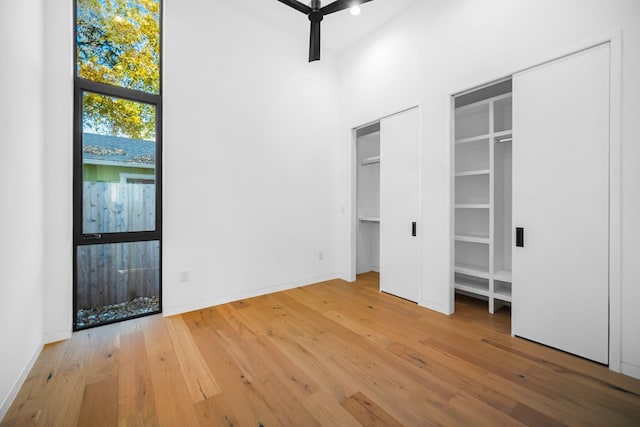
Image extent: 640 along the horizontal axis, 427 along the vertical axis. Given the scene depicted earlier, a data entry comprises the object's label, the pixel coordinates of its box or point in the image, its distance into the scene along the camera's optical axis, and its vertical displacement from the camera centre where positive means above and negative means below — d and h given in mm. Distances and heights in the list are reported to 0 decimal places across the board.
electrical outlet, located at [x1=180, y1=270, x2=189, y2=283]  2818 -707
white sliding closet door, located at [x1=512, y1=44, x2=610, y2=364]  1851 +74
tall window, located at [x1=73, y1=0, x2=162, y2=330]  2410 +496
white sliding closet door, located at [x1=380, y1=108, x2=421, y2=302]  3078 +90
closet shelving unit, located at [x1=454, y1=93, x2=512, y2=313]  2750 +155
